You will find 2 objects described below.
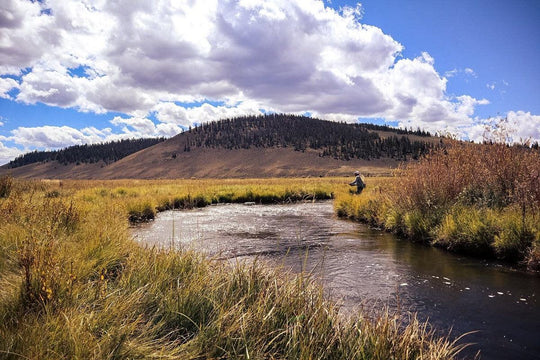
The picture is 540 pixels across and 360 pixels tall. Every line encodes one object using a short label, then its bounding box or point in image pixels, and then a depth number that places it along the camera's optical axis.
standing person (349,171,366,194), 19.80
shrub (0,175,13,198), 15.24
